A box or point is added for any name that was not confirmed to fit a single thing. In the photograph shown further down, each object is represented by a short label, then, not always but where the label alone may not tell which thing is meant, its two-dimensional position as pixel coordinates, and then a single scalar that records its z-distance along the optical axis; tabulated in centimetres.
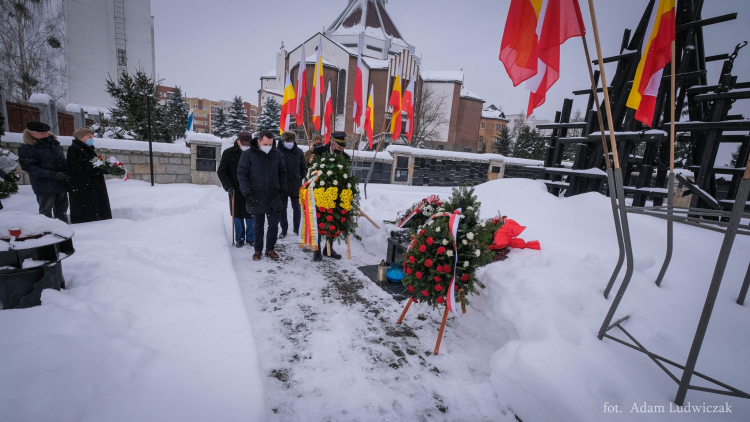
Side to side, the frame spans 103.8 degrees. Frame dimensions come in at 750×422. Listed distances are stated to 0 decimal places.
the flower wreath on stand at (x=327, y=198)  433
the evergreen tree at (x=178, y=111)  2780
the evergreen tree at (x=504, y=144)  2825
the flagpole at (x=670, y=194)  224
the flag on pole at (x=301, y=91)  694
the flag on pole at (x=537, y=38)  215
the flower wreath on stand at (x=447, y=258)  263
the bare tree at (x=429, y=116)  2913
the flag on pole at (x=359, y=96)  711
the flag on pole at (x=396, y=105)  722
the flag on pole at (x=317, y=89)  659
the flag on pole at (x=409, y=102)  739
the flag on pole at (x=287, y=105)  707
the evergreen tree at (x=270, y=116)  2655
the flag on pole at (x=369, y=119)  780
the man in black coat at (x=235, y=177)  474
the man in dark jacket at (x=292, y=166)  523
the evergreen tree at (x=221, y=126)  2927
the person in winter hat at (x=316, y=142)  559
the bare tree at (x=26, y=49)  1376
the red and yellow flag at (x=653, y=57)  230
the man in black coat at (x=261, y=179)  425
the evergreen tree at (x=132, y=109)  1234
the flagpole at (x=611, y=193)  204
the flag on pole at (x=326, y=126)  691
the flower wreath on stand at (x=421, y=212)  364
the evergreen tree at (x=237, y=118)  2869
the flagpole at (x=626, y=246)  206
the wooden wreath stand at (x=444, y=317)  264
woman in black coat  457
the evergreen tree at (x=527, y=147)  2305
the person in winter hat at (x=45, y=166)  421
